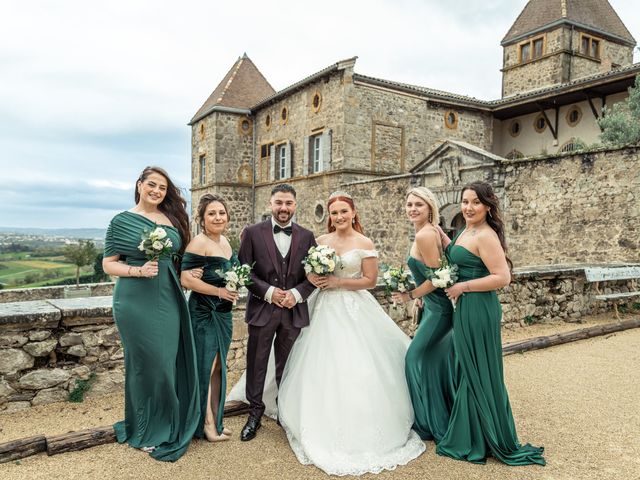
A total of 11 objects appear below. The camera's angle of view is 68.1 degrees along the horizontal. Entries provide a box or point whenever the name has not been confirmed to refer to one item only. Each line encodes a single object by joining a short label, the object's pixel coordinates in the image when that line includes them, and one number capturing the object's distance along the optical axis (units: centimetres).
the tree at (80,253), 1884
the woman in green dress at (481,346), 332
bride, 326
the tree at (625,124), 1390
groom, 370
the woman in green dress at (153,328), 326
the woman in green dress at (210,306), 353
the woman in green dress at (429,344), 365
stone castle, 1149
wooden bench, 827
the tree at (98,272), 2139
